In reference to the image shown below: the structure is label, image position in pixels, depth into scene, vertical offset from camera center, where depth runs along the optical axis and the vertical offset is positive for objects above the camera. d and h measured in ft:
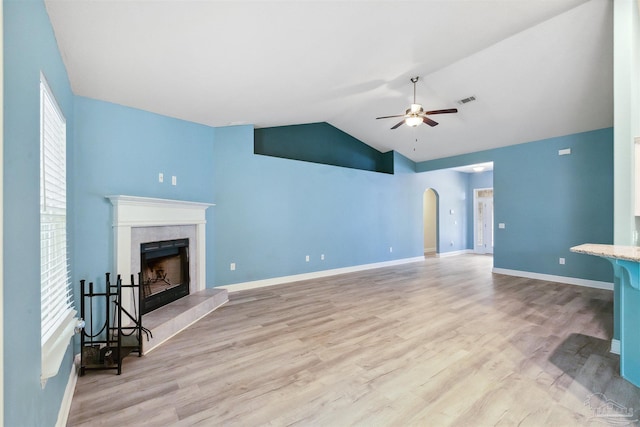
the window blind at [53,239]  4.98 -0.59
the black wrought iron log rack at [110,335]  7.48 -3.81
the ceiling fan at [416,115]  12.91 +4.64
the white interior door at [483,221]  30.22 -1.05
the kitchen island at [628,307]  6.46 -2.43
